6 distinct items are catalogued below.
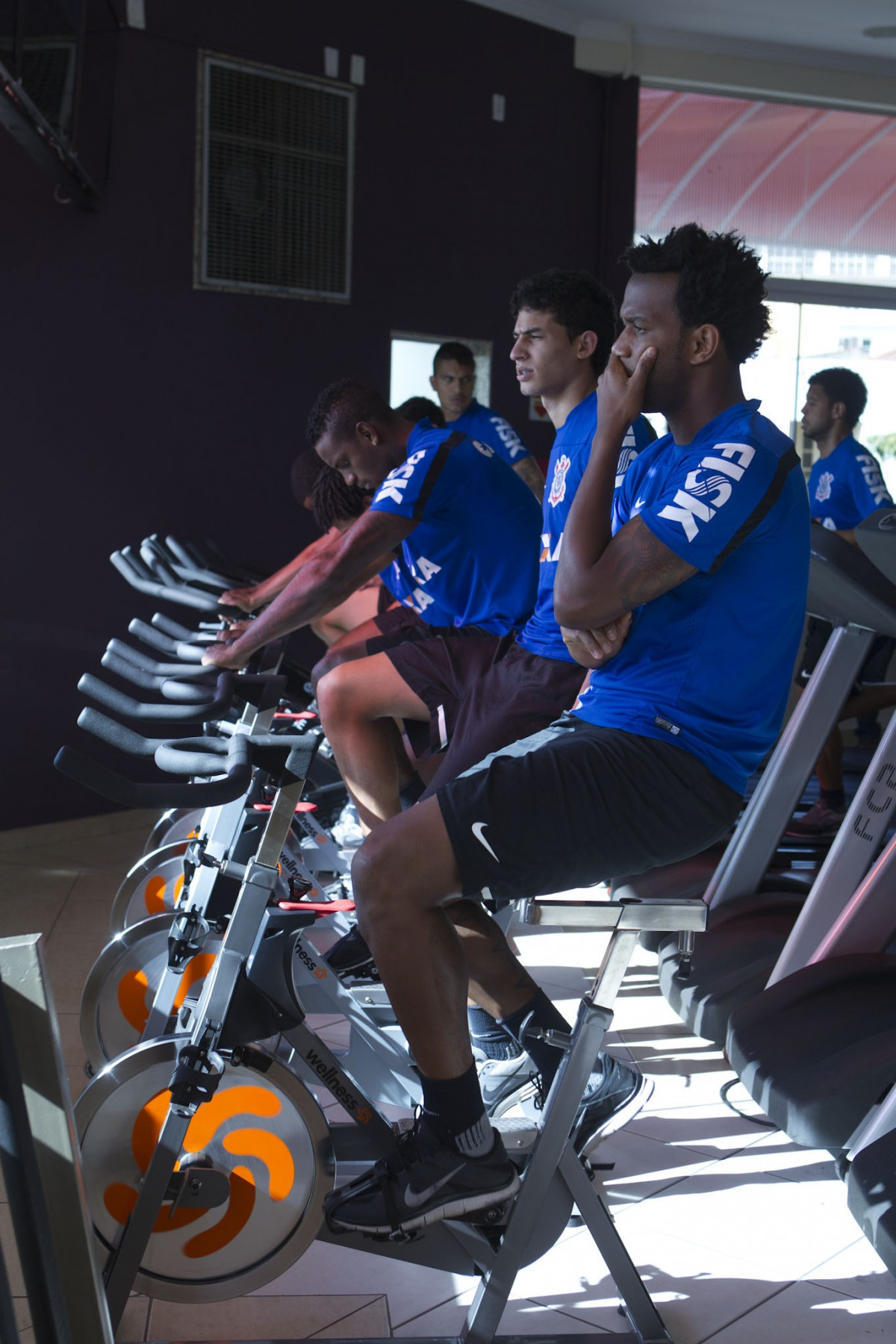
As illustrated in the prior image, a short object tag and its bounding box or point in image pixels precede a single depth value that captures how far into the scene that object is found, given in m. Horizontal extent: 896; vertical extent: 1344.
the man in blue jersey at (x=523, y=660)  2.54
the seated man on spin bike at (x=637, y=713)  1.68
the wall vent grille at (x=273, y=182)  5.35
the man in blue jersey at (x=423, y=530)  2.85
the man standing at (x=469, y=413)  5.02
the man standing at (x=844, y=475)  5.50
